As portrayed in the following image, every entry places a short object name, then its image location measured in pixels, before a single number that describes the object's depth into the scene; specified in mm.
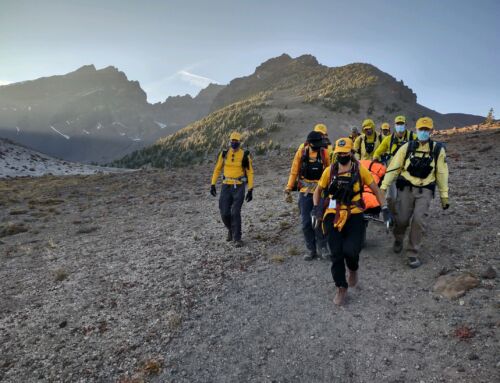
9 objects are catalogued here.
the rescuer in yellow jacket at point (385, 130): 10723
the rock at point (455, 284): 5984
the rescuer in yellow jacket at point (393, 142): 9148
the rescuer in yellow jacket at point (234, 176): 9656
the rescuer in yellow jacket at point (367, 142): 9992
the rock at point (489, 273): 6246
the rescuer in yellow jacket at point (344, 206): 5709
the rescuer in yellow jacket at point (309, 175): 7562
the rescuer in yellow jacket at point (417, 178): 6672
